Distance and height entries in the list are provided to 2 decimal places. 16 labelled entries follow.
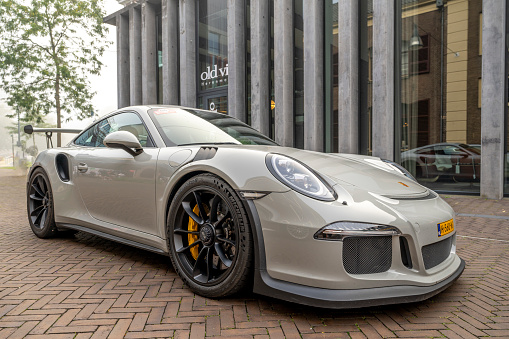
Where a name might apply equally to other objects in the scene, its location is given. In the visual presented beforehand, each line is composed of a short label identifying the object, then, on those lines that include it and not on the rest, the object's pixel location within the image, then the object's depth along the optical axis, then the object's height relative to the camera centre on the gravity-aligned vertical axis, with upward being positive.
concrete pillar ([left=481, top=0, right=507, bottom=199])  7.89 +1.09
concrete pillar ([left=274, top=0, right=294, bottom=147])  10.98 +2.41
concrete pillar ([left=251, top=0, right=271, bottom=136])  11.56 +2.58
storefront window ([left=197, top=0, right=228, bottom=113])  13.31 +3.43
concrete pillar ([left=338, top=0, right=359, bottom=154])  9.70 +1.89
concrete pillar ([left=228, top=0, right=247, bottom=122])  12.34 +3.01
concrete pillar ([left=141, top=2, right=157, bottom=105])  15.54 +4.00
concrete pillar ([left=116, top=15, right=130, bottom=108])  17.00 +4.15
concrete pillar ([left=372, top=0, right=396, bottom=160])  9.20 +1.73
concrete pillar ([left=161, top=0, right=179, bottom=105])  14.65 +3.98
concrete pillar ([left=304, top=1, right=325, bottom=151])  10.28 +2.06
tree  15.83 +4.11
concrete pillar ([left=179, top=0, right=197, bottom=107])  13.95 +3.66
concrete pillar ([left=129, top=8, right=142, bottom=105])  16.09 +4.15
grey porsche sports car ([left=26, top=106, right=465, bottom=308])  2.09 -0.38
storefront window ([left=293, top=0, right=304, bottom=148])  11.03 +2.25
